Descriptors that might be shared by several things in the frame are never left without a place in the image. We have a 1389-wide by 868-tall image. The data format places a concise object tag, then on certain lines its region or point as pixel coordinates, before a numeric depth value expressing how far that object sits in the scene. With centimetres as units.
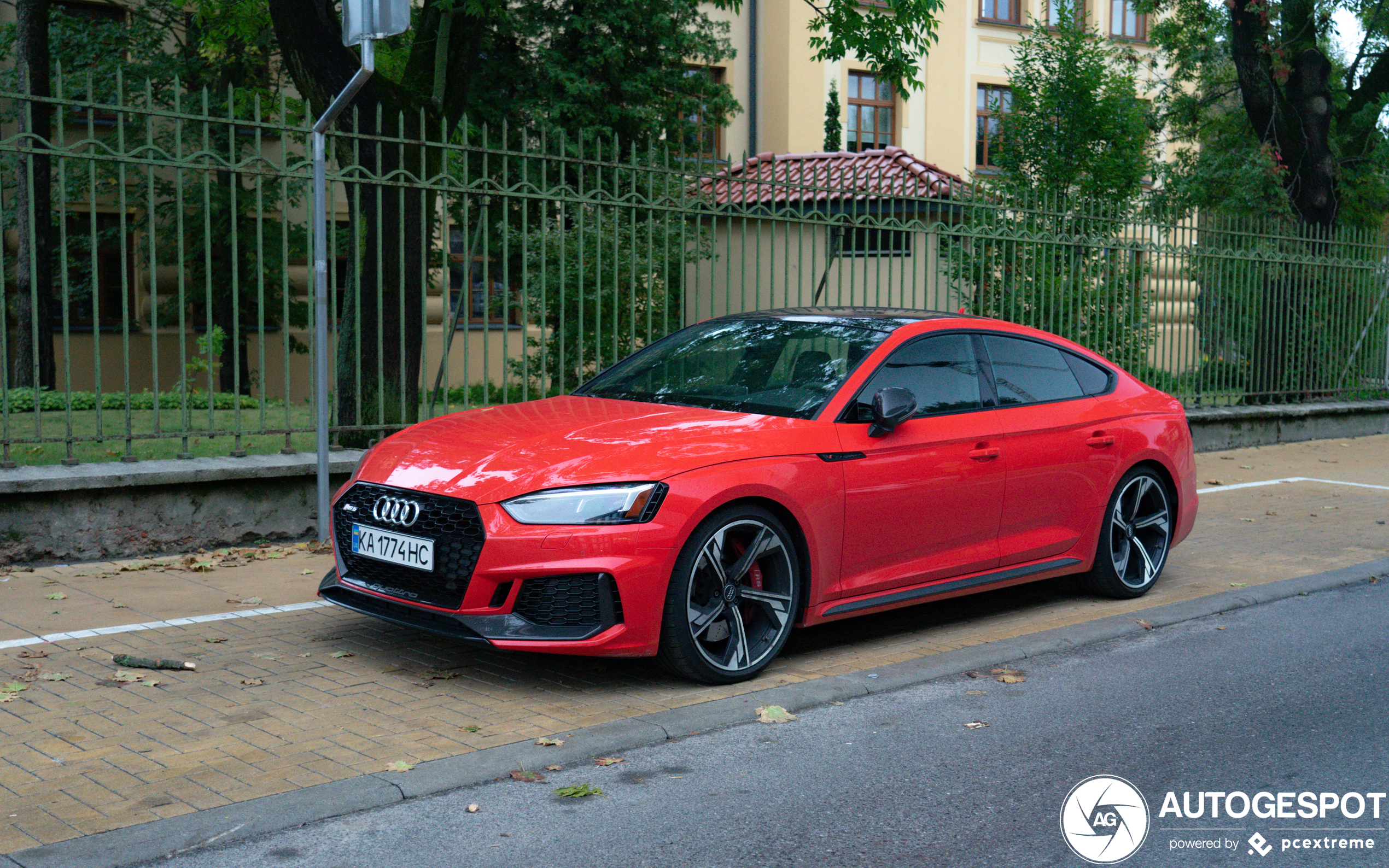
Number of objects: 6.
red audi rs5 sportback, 497
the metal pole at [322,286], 772
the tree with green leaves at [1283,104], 1859
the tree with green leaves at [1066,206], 1256
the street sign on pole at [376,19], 702
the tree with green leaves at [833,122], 2936
